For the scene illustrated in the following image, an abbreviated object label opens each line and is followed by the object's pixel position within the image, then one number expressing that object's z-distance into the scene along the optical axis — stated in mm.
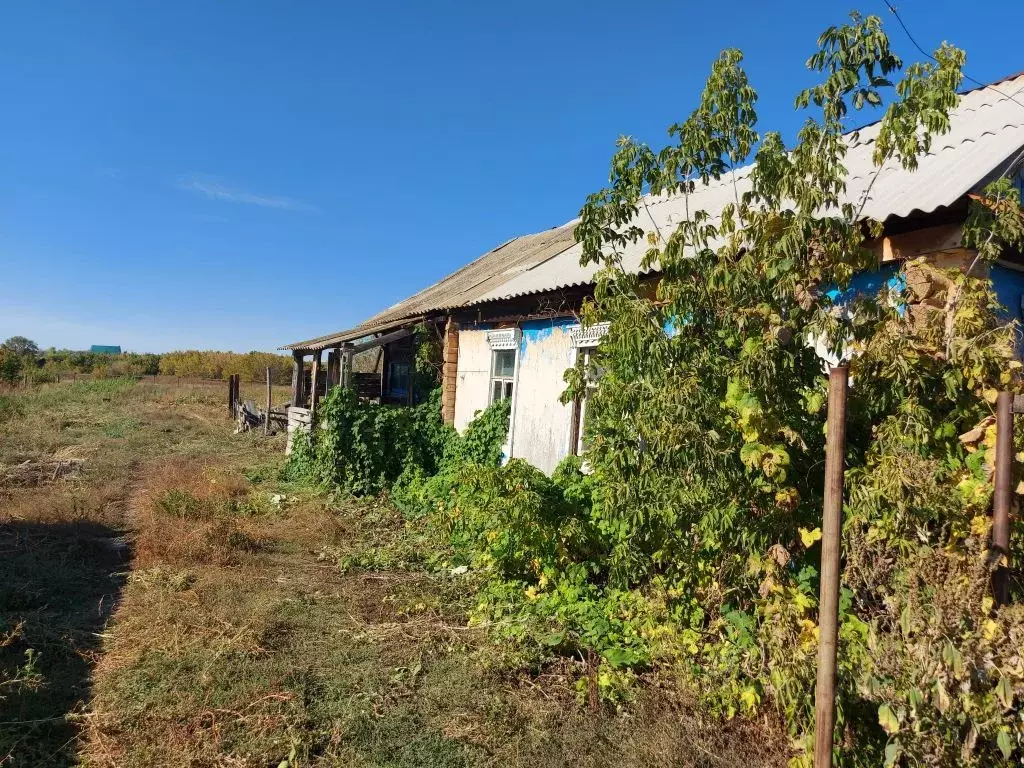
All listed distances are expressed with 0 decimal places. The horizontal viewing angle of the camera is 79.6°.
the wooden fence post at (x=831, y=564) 2443
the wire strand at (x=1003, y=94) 5287
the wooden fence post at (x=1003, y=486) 2486
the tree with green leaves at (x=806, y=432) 2461
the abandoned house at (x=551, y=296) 3947
